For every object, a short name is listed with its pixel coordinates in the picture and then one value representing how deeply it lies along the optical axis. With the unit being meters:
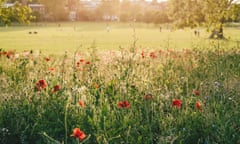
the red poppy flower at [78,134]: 3.24
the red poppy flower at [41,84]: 4.59
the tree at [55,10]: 124.81
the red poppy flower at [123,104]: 4.19
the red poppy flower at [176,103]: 4.13
